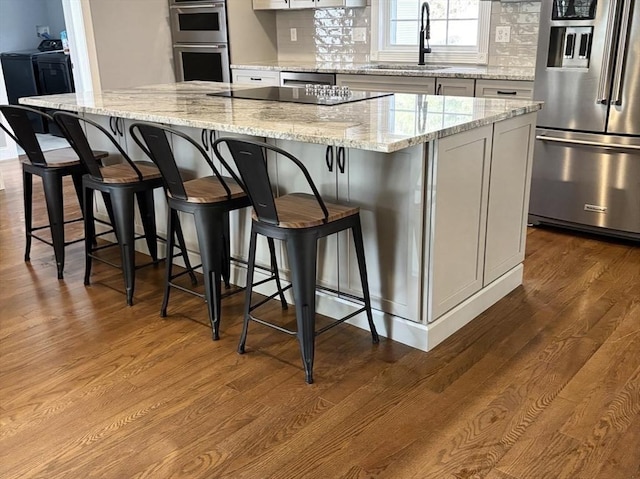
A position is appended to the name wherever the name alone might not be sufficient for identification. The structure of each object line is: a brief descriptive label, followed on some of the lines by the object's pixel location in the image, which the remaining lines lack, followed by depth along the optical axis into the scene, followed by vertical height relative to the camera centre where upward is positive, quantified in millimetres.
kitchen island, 2406 -598
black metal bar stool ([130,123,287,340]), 2629 -656
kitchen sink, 4765 -224
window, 4688 +43
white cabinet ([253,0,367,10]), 5055 +275
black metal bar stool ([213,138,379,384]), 2244 -657
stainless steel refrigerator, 3482 -465
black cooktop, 3164 -287
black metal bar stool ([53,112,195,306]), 3020 -656
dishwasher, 4867 -301
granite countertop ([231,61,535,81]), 4041 -230
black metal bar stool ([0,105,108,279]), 3316 -638
